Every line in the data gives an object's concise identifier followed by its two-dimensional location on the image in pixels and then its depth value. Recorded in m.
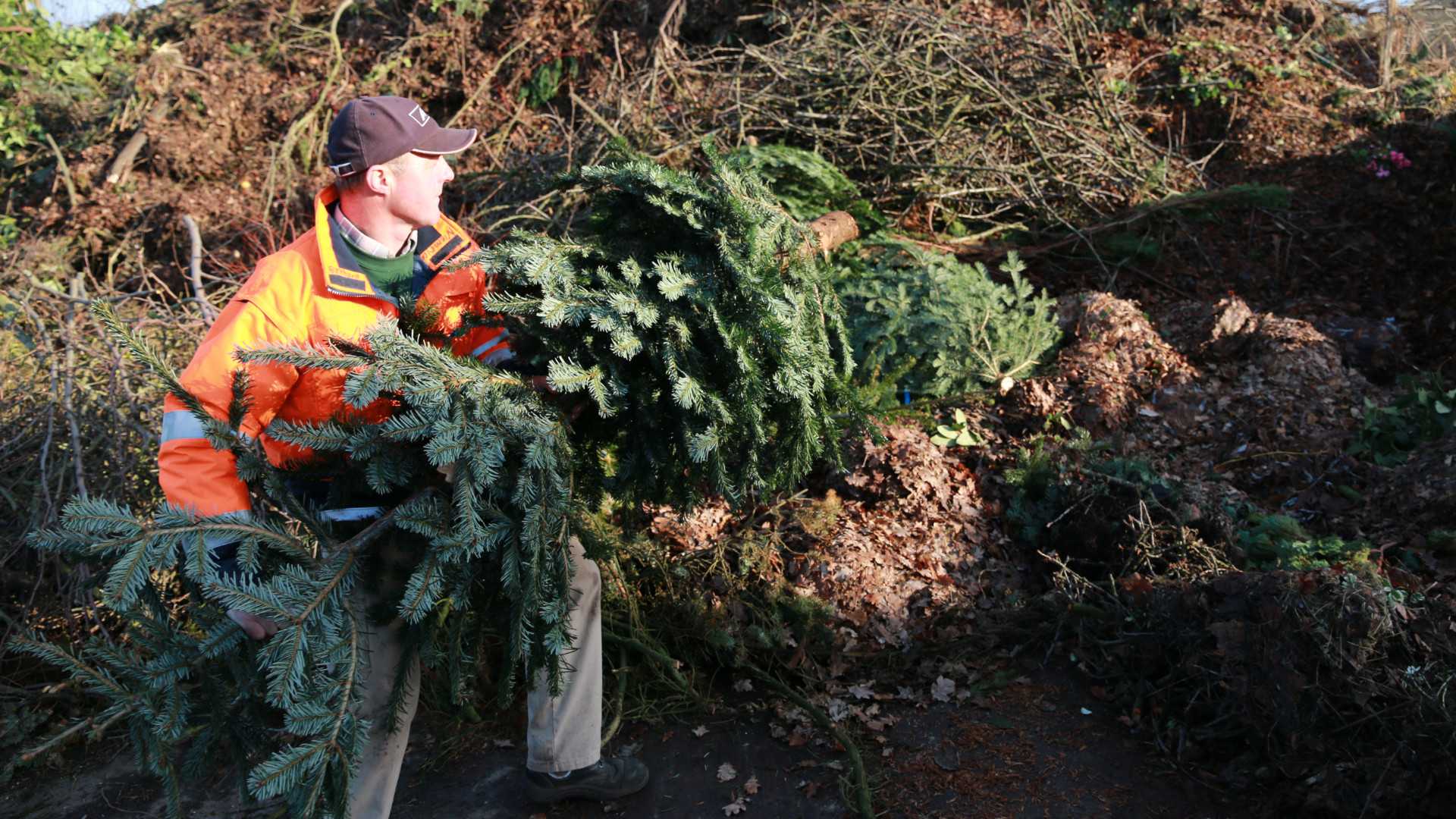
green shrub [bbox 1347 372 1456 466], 4.13
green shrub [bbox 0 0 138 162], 7.97
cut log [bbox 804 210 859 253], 3.13
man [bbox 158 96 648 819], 2.27
